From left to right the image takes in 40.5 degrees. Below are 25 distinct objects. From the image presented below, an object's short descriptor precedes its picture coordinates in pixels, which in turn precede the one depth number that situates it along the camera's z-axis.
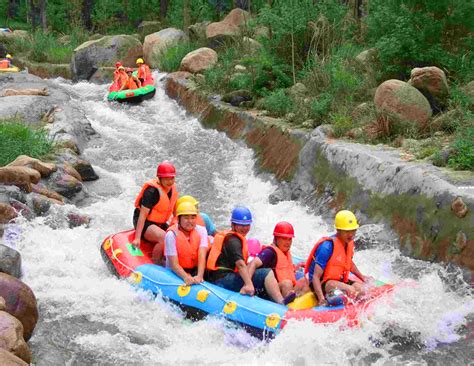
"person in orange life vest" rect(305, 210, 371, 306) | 5.70
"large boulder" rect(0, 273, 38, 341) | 5.30
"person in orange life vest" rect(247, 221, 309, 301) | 5.76
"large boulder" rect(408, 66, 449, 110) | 9.45
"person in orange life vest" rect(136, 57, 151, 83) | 18.25
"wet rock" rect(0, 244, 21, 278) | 6.30
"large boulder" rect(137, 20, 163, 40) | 27.58
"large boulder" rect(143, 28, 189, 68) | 21.63
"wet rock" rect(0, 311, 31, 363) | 4.57
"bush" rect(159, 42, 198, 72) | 19.38
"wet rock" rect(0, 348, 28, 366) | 4.10
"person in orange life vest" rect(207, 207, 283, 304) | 5.72
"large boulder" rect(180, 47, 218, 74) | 17.66
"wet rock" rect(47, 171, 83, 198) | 9.56
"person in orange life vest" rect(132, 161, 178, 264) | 7.10
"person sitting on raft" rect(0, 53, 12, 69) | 21.35
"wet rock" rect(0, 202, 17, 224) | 7.64
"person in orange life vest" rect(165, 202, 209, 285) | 6.18
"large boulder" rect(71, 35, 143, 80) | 22.34
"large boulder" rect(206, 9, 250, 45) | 20.55
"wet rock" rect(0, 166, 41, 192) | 8.48
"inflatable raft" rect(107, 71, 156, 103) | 16.91
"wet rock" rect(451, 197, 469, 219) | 6.36
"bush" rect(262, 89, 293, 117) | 11.55
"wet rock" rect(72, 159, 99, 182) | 10.79
